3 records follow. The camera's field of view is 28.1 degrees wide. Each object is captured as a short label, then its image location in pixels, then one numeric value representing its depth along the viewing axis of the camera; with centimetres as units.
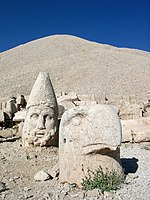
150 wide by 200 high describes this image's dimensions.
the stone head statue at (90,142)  474
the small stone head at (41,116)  729
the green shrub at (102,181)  462
